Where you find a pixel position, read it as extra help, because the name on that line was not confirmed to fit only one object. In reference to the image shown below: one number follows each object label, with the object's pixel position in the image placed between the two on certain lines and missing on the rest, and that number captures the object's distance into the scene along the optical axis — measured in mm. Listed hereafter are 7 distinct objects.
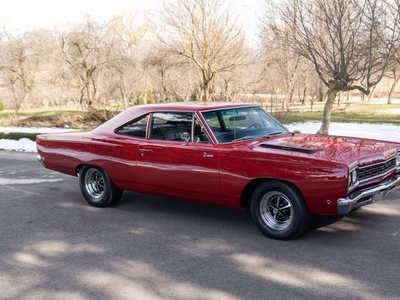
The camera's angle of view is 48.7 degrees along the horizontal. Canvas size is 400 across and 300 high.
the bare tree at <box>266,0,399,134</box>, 11719
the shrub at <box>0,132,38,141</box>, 15077
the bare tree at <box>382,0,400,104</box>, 12172
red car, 4566
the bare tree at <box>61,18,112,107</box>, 26538
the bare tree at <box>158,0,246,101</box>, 20891
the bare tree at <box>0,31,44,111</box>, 31528
